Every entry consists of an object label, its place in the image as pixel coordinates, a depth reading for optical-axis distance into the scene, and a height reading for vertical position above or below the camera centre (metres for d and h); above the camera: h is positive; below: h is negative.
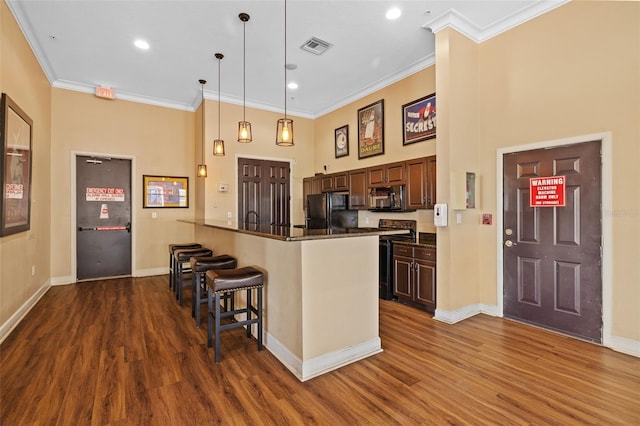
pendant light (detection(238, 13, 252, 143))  3.48 +1.06
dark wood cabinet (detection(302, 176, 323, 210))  6.51 +0.57
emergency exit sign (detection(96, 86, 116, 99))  5.36 +2.07
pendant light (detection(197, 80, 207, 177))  5.23 +0.74
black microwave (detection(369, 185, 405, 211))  4.75 +0.23
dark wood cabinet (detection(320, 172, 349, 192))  5.79 +0.59
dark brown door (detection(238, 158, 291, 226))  6.12 +0.43
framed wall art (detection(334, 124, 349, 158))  6.11 +1.43
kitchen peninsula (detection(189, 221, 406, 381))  2.42 -0.70
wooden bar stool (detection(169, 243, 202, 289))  4.76 -0.53
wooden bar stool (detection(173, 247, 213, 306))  4.17 -0.63
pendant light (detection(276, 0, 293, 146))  3.17 +0.82
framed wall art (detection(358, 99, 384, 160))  5.30 +1.45
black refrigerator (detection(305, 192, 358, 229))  5.66 +0.02
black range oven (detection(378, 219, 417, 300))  4.43 -0.65
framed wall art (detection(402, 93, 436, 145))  4.43 +1.37
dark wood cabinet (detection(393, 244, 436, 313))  3.85 -0.81
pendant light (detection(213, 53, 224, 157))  4.58 +0.95
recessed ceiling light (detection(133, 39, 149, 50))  4.00 +2.18
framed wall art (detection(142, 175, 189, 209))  5.89 +0.42
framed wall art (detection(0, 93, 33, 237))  2.99 +0.49
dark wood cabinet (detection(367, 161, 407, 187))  4.68 +0.61
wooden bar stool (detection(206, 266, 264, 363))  2.65 -0.64
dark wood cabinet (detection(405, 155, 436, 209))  4.24 +0.42
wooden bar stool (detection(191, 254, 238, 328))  3.43 -0.61
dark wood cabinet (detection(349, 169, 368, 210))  5.39 +0.41
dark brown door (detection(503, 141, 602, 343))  2.99 -0.34
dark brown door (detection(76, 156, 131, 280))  5.43 -0.07
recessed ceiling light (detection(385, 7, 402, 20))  3.38 +2.18
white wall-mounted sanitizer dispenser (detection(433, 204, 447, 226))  3.55 -0.02
